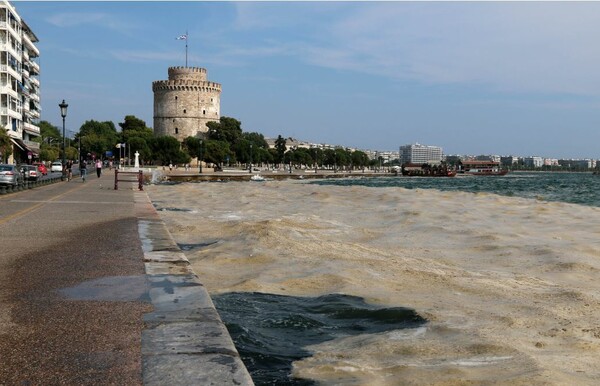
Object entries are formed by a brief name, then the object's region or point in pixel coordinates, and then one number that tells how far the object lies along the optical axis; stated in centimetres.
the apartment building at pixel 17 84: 6812
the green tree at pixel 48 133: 13873
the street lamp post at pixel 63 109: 4053
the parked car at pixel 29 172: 3512
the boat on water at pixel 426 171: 15100
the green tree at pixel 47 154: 9350
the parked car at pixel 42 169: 5805
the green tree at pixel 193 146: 12000
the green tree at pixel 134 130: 12156
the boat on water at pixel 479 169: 18225
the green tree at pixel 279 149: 16866
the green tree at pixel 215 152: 11875
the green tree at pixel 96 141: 14138
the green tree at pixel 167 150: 11600
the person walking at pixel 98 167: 4882
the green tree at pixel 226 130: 12888
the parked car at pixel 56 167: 7112
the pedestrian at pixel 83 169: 4103
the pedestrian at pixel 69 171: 4319
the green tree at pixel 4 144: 5456
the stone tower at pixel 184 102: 12294
